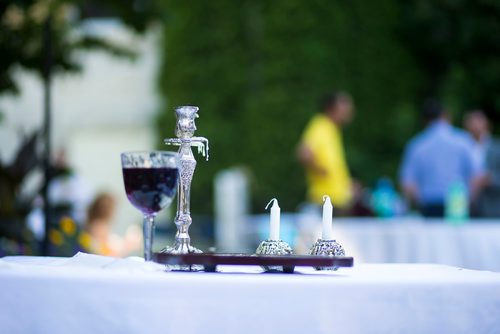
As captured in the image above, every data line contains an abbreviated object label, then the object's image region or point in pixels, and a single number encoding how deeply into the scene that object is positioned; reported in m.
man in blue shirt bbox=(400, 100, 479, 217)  10.21
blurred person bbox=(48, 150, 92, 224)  11.64
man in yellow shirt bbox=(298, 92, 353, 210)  10.72
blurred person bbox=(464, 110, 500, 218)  8.74
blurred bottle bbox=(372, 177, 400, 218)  9.34
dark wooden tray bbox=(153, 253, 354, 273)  2.59
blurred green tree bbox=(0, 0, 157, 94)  8.09
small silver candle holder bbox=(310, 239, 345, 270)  2.90
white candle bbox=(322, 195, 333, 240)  2.93
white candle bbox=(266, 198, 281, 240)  2.94
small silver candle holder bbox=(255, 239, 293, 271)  2.90
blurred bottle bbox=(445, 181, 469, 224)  8.66
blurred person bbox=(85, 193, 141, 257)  9.55
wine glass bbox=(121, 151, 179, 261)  2.58
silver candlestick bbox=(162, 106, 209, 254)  2.93
